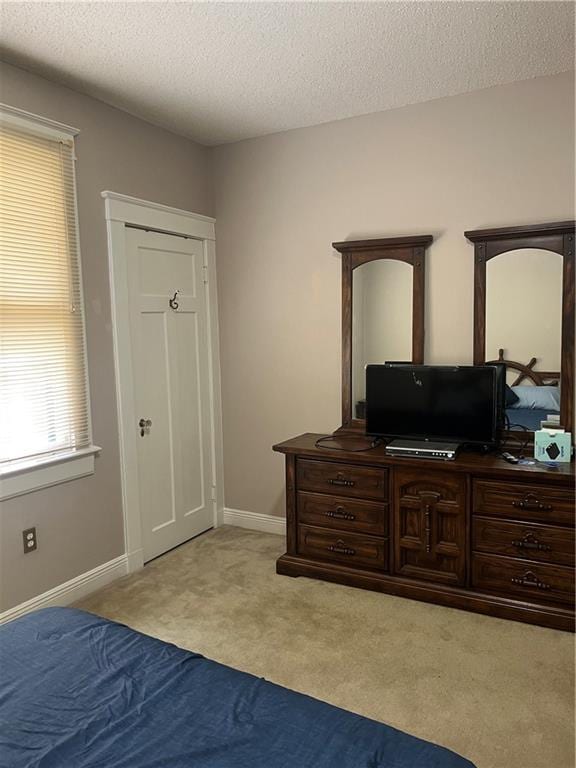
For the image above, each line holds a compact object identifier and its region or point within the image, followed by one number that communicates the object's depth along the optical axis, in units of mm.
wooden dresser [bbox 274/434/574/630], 2689
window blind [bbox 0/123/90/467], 2656
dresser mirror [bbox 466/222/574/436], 2949
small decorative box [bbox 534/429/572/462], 2797
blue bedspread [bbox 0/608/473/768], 1235
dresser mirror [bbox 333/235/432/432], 3328
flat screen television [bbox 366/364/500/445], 2953
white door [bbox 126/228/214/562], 3477
